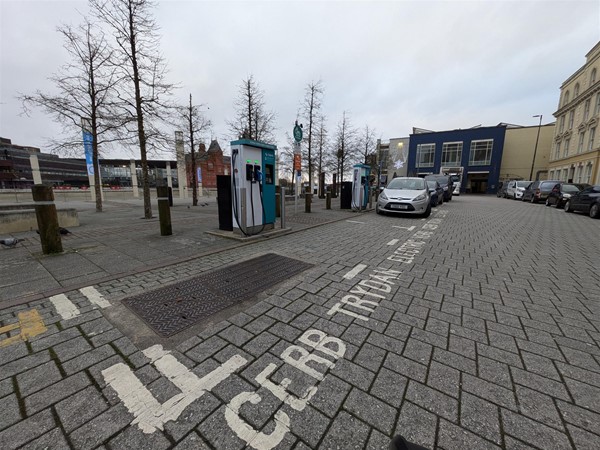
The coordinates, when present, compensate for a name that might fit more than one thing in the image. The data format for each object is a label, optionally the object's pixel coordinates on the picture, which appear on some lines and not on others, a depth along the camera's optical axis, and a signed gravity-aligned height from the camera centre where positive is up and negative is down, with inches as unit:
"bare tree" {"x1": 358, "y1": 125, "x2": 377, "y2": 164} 1041.5 +154.4
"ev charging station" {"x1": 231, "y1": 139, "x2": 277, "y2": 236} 239.0 -1.7
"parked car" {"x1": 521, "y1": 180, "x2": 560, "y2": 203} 749.9 -15.3
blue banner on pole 431.6 +66.4
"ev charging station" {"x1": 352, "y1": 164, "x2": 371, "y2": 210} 501.4 -4.0
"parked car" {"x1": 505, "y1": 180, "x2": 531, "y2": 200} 951.8 -14.8
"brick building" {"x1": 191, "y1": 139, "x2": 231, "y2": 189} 1704.7 +93.3
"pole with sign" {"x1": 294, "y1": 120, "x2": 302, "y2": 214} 412.8 +63.6
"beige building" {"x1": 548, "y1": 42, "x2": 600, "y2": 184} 1093.1 +281.7
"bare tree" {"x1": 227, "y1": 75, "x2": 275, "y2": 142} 611.8 +158.4
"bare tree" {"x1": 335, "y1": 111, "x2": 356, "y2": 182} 911.7 +121.8
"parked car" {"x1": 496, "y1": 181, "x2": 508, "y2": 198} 1184.7 -38.8
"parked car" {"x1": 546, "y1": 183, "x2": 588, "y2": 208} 589.6 -17.9
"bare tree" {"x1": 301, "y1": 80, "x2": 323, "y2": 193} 735.9 +180.4
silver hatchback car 410.9 -22.5
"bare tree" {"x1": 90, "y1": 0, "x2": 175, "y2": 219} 341.4 +129.1
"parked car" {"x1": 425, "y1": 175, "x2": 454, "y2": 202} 765.6 +7.6
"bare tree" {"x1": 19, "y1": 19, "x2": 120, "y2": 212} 379.6 +121.0
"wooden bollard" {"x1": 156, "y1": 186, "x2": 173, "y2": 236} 253.4 -28.8
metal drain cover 108.7 -57.5
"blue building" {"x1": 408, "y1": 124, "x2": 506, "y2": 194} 1659.7 +213.6
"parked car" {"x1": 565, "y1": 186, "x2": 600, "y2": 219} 446.9 -30.2
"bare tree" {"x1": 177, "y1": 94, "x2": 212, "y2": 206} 577.9 +132.3
